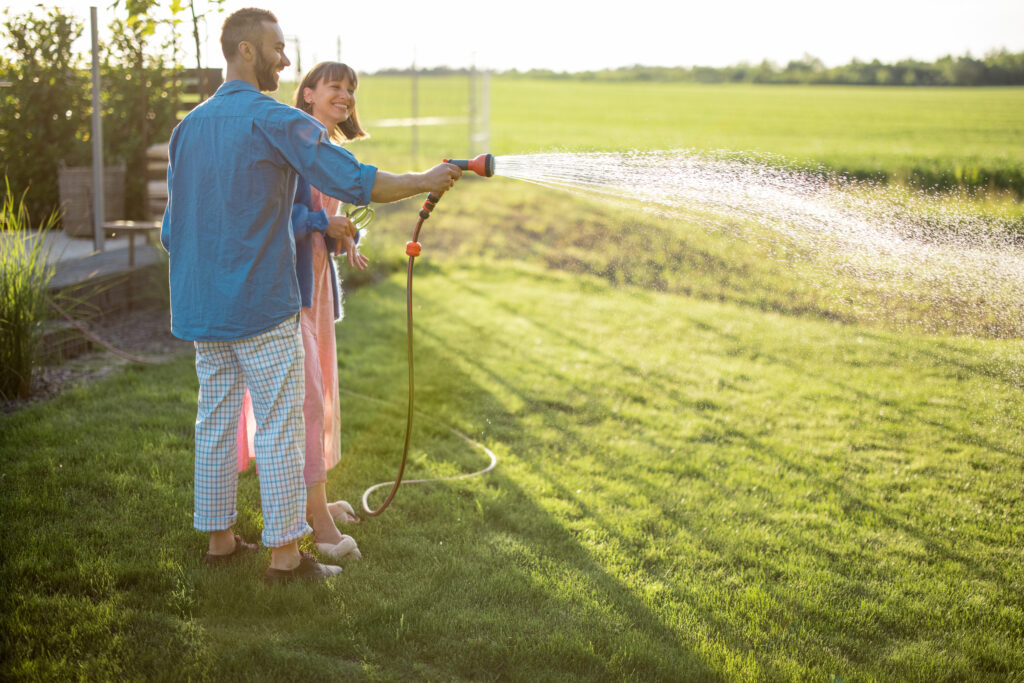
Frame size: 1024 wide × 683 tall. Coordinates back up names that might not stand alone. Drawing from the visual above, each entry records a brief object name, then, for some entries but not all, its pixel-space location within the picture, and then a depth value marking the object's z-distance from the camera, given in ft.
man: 8.34
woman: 10.19
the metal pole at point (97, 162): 22.33
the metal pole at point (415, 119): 55.26
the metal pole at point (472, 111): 63.52
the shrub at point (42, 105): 24.16
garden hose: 9.23
